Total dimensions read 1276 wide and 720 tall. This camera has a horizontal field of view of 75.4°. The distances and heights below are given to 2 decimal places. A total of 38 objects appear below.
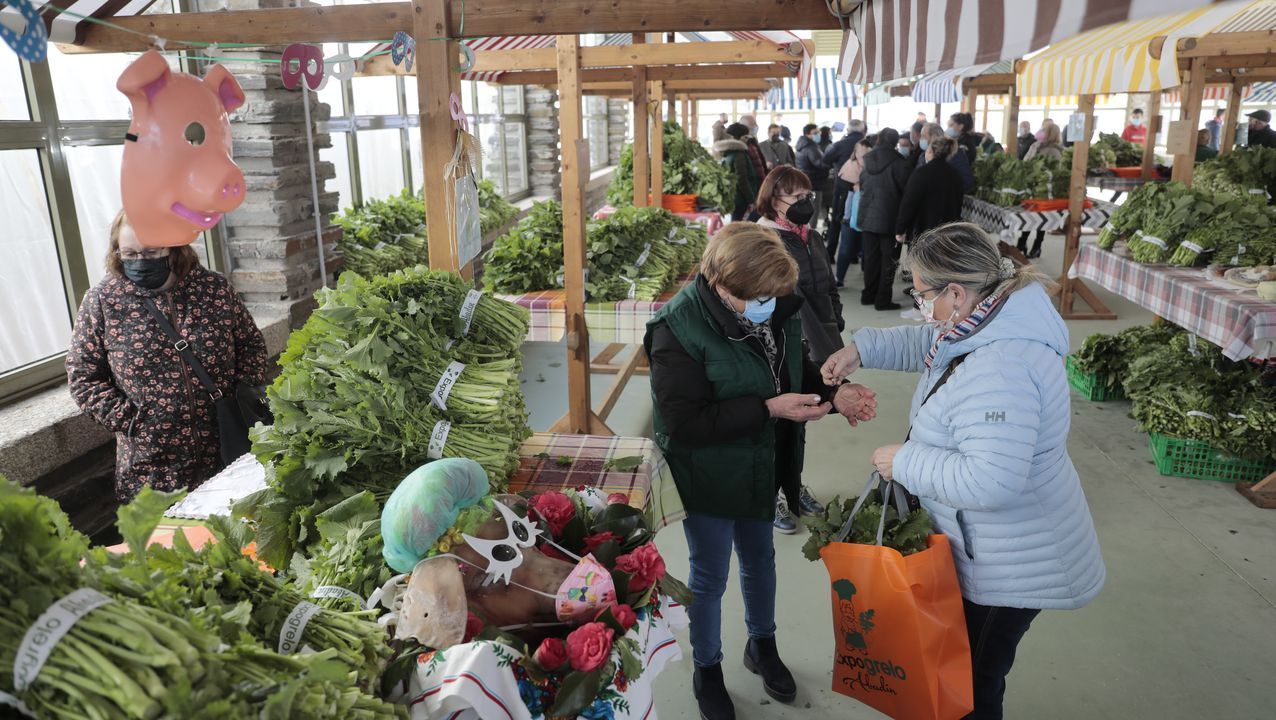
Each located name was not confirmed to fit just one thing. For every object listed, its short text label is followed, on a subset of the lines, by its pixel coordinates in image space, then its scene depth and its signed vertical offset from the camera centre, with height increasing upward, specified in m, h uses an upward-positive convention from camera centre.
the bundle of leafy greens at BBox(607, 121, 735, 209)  8.02 -0.29
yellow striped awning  6.23 +0.68
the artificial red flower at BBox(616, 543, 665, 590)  1.81 -0.90
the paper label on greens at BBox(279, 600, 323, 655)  1.32 -0.74
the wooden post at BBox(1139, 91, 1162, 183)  9.52 +0.17
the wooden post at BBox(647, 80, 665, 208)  7.32 -0.06
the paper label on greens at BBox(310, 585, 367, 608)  1.57 -0.81
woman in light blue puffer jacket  1.94 -0.72
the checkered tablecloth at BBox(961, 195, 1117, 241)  8.22 -0.78
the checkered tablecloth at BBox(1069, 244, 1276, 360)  4.02 -0.89
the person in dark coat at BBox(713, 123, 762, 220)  8.95 -0.26
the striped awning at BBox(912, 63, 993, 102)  10.58 +0.80
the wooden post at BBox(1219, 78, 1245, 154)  10.00 +0.32
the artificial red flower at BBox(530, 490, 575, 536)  1.92 -0.82
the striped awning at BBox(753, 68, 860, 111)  15.54 +0.95
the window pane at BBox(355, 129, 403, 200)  6.56 -0.08
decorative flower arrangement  1.51 -0.92
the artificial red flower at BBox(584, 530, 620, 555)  1.90 -0.88
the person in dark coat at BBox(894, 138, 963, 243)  7.55 -0.47
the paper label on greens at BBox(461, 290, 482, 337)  2.45 -0.45
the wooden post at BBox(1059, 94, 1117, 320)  7.61 -0.71
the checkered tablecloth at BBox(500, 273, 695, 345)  4.52 -0.91
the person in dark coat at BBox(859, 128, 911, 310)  7.88 -0.57
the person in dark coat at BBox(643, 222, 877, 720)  2.41 -0.76
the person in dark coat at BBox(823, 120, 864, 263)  9.68 -0.25
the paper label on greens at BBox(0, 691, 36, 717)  0.94 -0.60
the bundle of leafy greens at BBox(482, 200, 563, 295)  4.82 -0.64
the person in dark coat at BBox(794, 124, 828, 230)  11.75 -0.25
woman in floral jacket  2.78 -0.68
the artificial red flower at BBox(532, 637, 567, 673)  1.54 -0.92
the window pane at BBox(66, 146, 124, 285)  3.65 -0.16
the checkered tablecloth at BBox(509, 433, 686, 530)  2.45 -0.96
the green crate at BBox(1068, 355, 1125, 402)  5.70 -1.68
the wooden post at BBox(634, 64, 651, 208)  6.58 +0.04
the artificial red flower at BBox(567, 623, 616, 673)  1.53 -0.90
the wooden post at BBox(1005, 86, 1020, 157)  10.15 +0.17
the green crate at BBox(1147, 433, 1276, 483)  4.43 -1.73
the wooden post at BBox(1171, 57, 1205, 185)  6.23 +0.19
